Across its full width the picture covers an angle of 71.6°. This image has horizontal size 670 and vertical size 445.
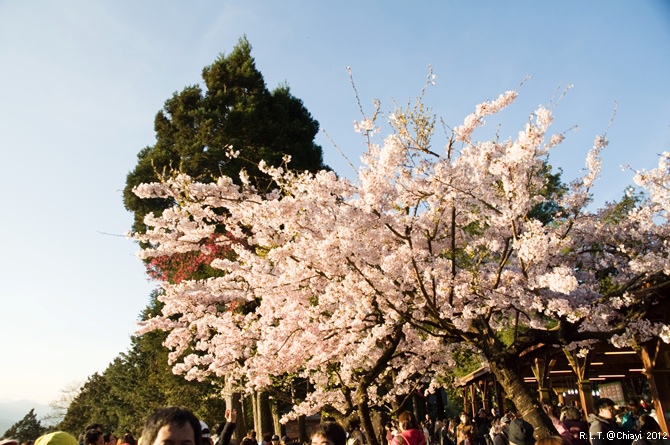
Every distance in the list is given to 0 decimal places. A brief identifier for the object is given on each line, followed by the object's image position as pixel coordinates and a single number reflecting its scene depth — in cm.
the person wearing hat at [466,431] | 1085
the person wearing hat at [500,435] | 911
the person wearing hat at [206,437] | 378
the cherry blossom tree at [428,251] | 753
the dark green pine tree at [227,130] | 1922
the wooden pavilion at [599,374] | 927
